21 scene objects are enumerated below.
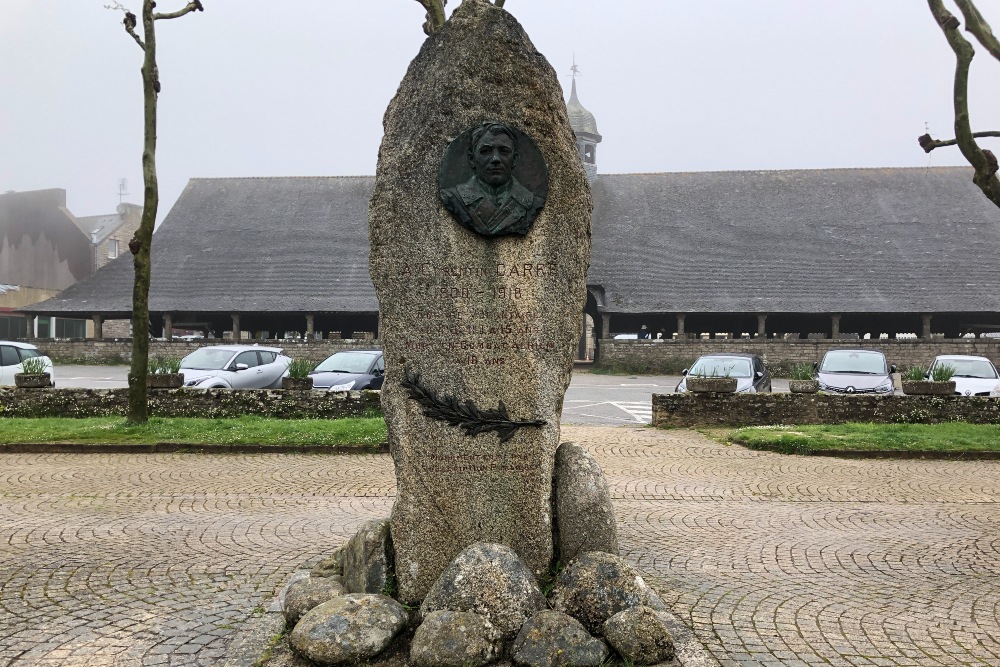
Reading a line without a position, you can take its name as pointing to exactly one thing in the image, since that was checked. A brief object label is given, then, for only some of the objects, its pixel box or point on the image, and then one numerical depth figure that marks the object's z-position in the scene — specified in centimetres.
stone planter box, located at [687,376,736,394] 1392
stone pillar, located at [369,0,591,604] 444
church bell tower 4522
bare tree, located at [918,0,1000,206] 944
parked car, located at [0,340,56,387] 1764
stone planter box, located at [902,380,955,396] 1362
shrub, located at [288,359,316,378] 1485
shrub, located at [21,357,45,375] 1520
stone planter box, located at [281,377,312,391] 1452
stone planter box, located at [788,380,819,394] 1425
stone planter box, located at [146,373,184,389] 1406
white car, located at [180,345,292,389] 1672
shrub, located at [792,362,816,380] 1586
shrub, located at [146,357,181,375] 1508
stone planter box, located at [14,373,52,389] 1412
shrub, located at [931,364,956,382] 1427
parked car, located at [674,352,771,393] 1591
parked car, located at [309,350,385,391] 1640
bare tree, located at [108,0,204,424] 1214
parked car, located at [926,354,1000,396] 1584
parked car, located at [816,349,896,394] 1614
